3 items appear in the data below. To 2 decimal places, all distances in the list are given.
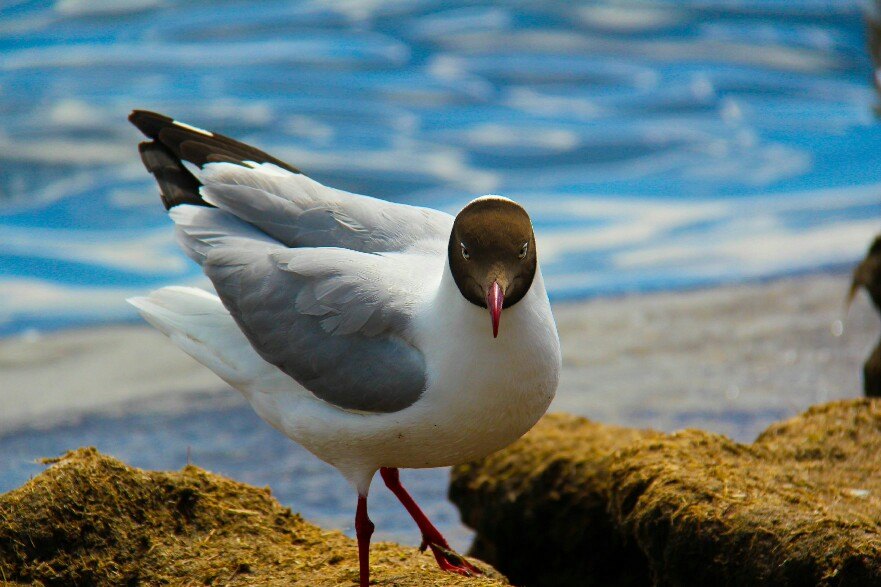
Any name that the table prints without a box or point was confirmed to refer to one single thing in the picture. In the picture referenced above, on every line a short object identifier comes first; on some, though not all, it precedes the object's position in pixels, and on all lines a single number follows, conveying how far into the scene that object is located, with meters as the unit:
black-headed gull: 6.66
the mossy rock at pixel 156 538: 7.06
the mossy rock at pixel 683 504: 6.68
